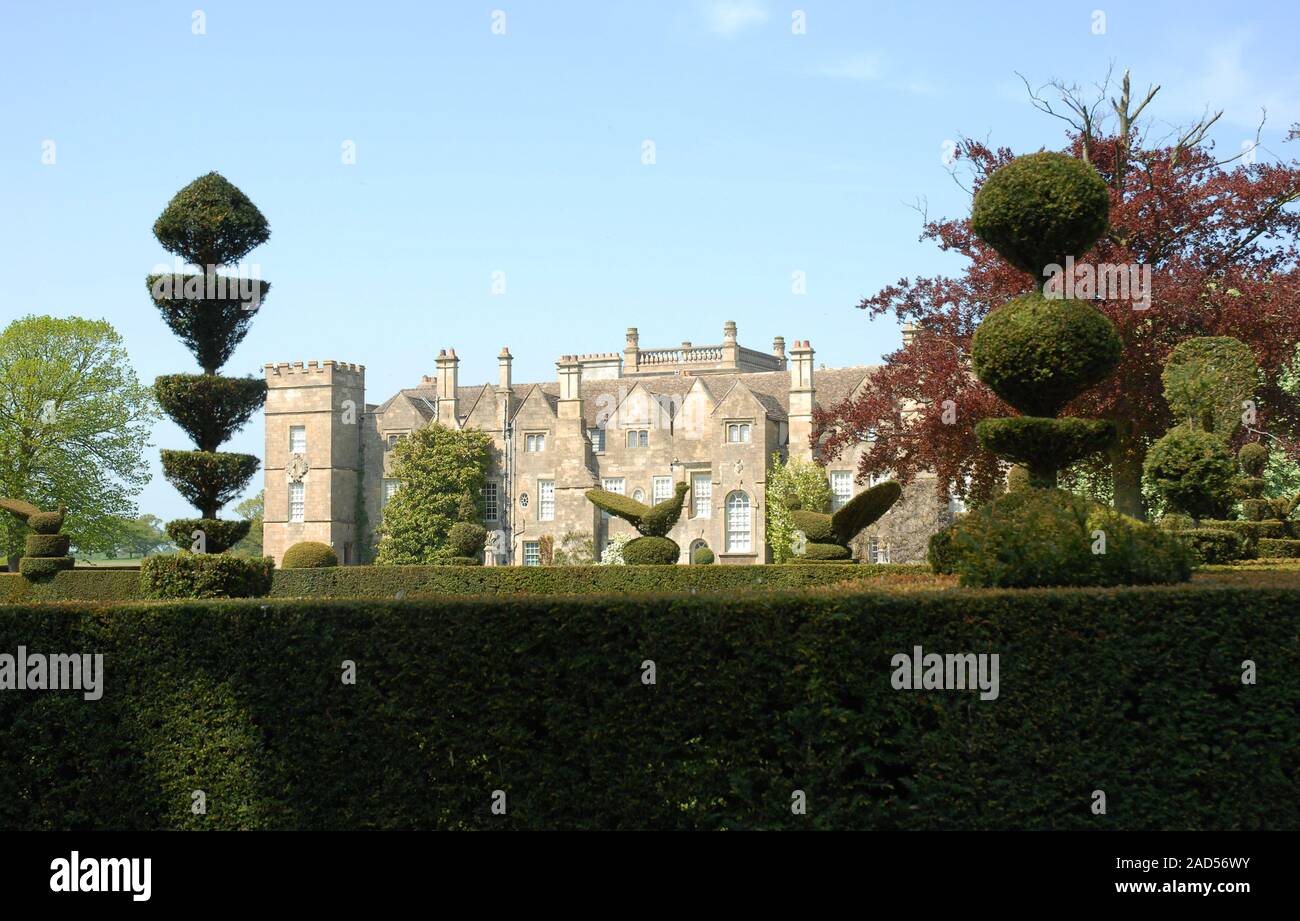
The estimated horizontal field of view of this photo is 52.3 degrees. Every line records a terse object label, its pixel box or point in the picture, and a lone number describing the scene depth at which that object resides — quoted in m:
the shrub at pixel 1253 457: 27.41
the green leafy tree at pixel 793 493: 54.41
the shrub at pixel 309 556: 43.97
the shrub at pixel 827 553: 33.32
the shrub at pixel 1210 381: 21.66
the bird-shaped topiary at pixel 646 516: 36.47
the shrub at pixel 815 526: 34.03
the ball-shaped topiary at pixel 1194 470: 20.03
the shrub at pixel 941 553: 12.65
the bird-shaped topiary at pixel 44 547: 39.56
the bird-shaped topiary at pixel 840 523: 29.76
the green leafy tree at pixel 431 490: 59.34
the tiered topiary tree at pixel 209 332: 21.02
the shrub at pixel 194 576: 19.55
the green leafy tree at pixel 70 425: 55.91
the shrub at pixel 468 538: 47.94
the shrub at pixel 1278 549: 23.40
